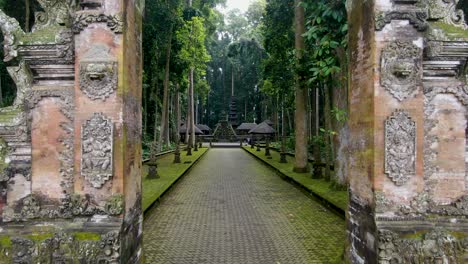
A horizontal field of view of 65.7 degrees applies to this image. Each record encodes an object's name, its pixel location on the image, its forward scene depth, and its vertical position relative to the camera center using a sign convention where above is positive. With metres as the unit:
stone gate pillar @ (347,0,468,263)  3.87 -0.03
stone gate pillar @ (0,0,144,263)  3.96 -0.08
